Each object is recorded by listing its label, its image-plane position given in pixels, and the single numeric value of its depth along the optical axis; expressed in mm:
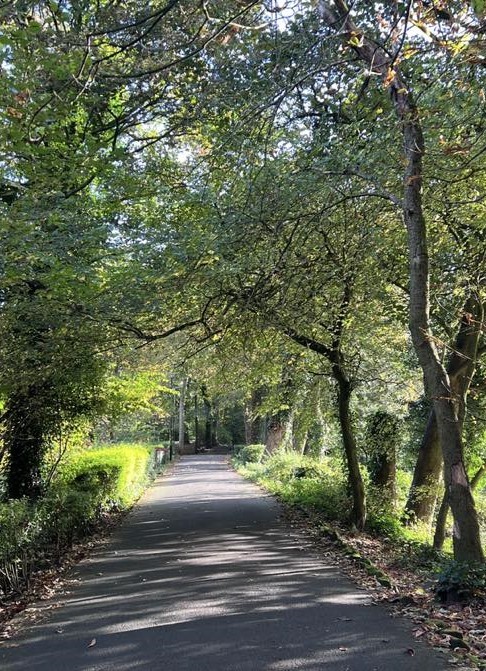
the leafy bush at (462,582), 6312
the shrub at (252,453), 32625
